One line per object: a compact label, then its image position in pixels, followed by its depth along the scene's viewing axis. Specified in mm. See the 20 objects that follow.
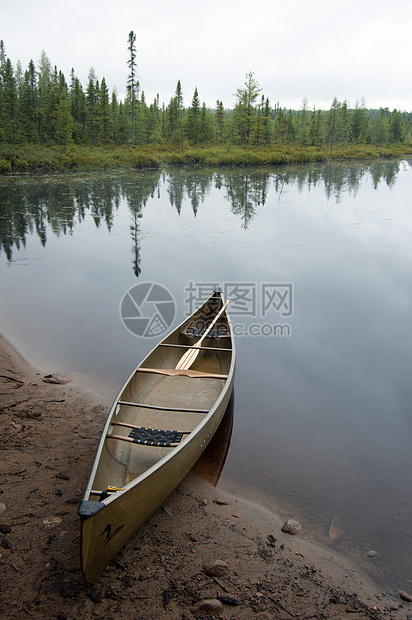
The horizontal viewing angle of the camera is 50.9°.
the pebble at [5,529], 3572
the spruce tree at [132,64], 43672
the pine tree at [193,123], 57875
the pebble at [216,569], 3346
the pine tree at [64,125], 44250
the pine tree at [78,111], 51956
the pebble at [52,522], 3689
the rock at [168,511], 4012
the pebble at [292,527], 3971
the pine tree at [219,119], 67062
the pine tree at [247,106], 56250
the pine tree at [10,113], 44562
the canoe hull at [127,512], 3041
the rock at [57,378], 6293
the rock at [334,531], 3987
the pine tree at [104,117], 53406
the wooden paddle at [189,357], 6500
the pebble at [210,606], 3037
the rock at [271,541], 3766
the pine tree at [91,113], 53006
